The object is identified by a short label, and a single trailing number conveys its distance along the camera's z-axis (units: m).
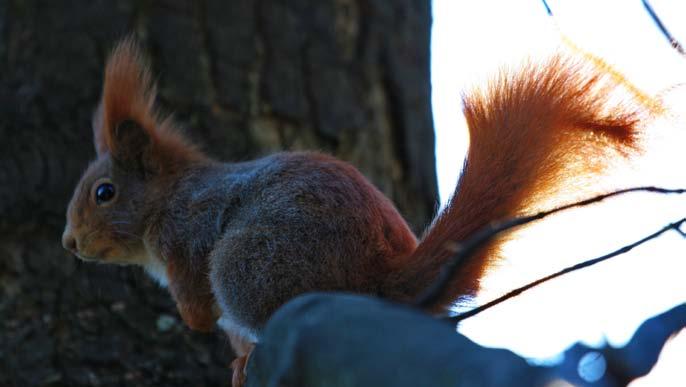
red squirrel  2.53
